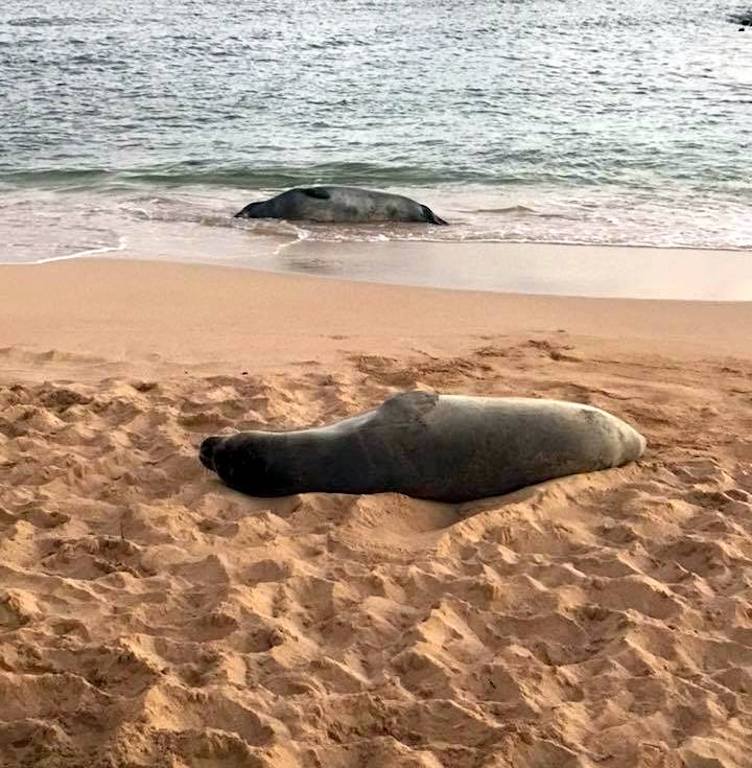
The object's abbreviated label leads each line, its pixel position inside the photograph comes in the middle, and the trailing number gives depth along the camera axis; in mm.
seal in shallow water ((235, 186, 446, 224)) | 11742
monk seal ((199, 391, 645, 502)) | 4891
